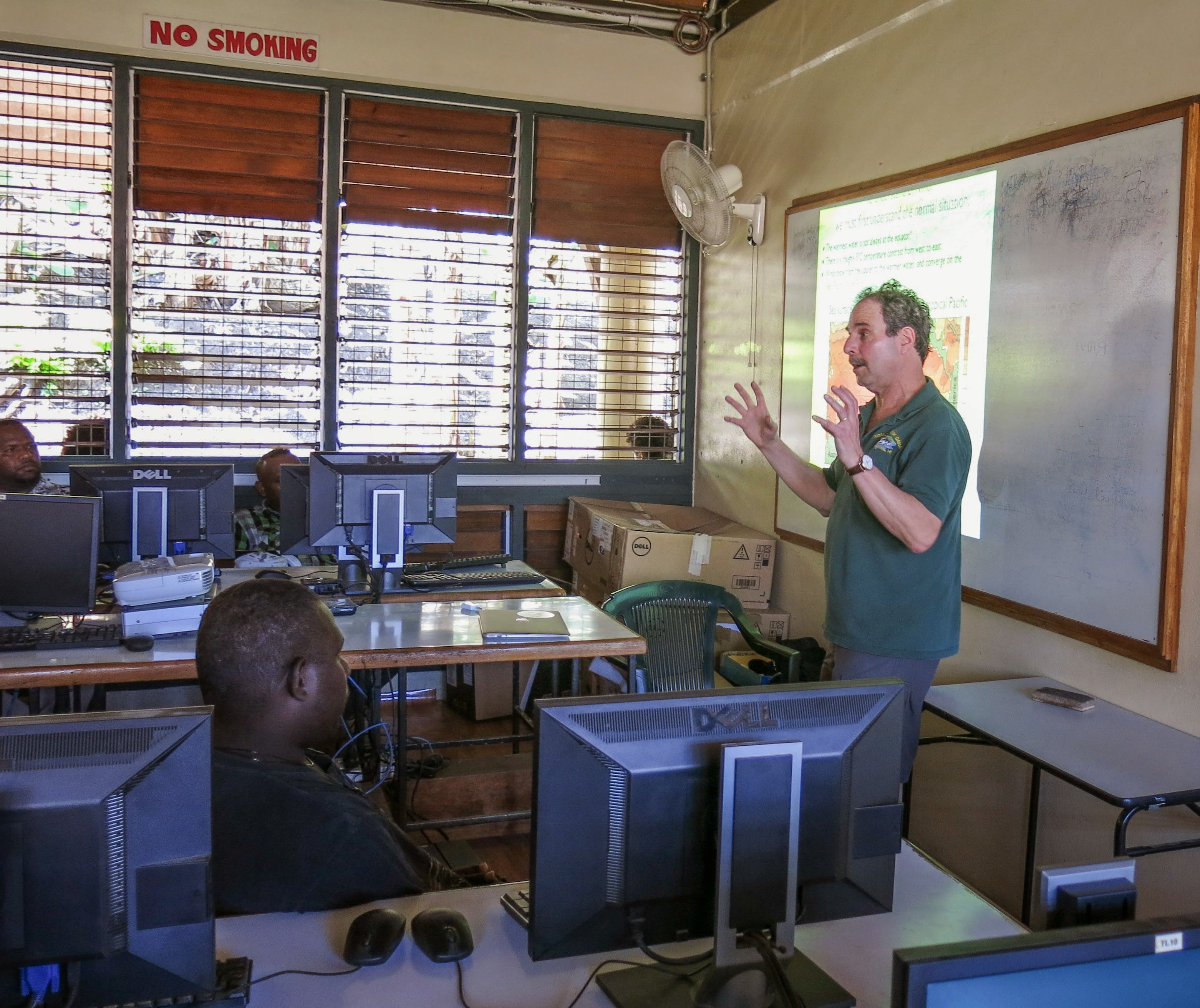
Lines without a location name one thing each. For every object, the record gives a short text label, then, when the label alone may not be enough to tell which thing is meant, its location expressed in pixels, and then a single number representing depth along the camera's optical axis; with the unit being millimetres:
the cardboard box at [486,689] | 4543
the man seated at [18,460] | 4203
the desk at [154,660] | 2650
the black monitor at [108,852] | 1107
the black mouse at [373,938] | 1410
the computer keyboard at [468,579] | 3766
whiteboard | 2645
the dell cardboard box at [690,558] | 4469
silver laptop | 3004
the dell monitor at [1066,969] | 814
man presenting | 2543
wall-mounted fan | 4227
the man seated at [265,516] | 4508
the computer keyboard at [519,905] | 1551
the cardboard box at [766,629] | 4387
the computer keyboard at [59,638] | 2828
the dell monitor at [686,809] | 1278
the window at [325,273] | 4590
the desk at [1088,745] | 2211
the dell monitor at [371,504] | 3572
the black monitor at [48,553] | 2953
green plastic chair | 3773
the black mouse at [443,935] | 1433
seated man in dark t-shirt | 1552
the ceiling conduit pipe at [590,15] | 4949
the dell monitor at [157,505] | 3531
